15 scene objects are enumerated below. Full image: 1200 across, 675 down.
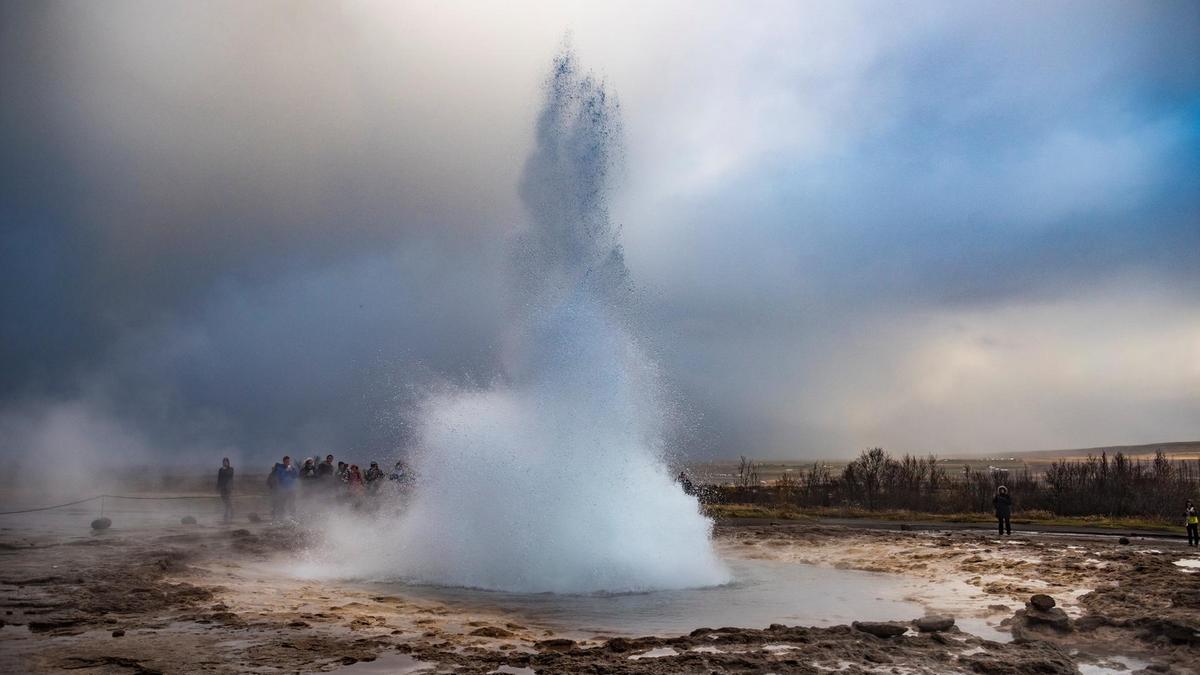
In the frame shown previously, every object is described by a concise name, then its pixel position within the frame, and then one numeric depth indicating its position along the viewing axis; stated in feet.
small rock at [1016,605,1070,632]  31.24
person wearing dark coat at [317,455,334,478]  80.39
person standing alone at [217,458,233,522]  77.90
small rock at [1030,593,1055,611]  32.58
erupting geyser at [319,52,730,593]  43.98
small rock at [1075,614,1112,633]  31.22
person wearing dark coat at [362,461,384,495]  76.84
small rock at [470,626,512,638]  30.12
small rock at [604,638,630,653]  27.40
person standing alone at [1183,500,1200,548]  65.21
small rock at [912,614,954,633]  30.45
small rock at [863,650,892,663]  26.11
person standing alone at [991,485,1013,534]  74.84
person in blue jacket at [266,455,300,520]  75.61
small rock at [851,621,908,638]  29.25
